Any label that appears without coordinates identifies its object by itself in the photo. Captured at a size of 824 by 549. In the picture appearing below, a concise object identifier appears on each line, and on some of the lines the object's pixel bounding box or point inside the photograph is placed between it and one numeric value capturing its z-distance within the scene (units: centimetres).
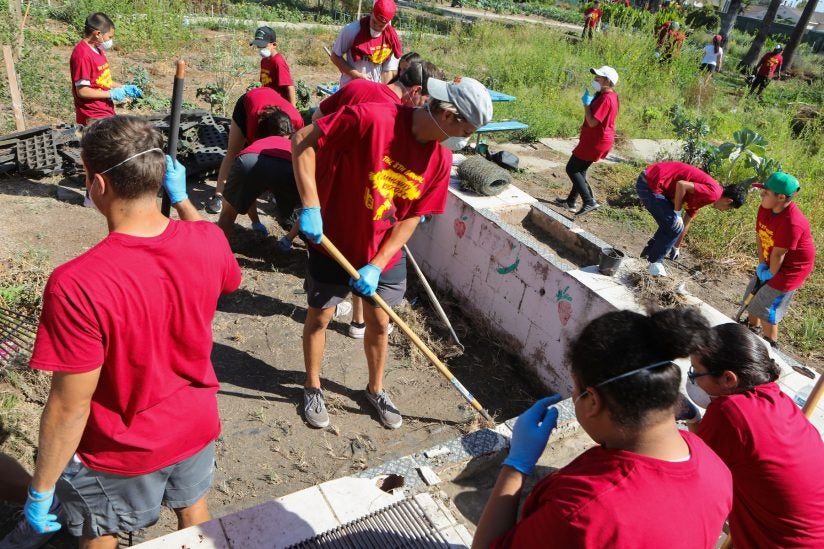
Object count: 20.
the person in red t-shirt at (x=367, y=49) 584
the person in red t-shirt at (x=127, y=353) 152
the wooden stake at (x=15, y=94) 593
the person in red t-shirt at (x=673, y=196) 518
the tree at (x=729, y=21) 1969
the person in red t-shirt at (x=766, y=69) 1366
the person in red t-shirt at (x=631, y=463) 127
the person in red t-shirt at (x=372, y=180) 279
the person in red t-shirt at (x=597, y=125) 618
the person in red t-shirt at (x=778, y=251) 432
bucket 403
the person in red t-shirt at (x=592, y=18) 1499
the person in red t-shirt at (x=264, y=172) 446
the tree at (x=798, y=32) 1684
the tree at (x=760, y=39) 1827
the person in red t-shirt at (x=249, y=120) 498
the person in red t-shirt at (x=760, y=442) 203
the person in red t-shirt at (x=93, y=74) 503
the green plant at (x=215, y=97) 803
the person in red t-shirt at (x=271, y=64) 577
